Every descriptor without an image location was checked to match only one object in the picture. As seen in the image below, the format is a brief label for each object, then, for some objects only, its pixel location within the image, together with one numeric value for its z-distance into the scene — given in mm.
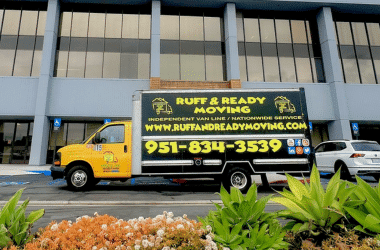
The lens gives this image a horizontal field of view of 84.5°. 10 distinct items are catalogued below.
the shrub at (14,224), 1397
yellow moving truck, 6965
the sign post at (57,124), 14744
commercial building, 16172
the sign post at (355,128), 15462
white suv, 8711
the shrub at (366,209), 1296
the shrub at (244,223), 1396
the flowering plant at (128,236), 1406
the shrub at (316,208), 1447
